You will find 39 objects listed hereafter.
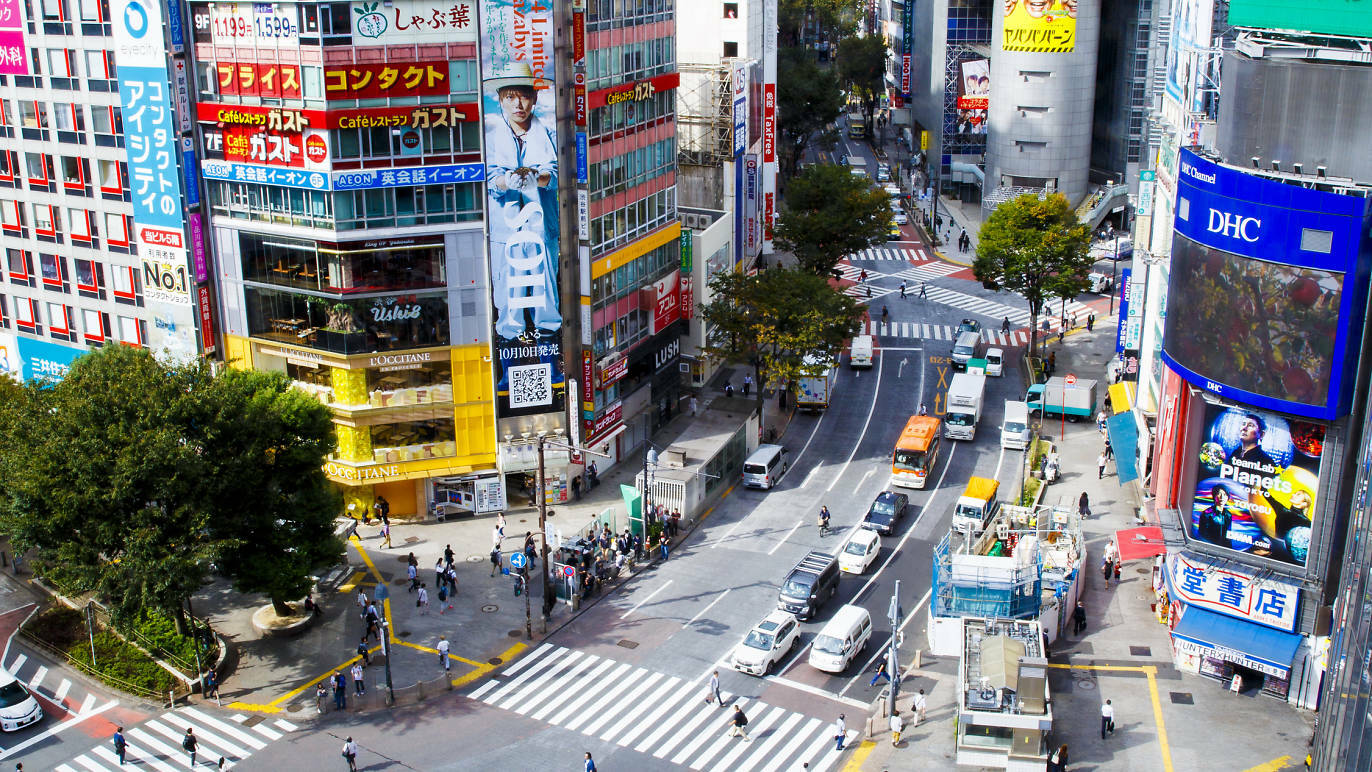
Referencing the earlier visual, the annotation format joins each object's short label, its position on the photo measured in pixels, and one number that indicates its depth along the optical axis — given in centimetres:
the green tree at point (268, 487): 5247
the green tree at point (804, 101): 14088
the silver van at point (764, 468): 7250
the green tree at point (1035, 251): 9325
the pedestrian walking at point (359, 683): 5241
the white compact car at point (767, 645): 5394
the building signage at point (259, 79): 6128
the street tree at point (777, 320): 7750
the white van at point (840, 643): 5369
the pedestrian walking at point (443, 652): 5400
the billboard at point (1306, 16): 5384
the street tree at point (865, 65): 18088
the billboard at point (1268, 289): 4762
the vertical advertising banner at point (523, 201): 6369
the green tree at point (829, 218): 10219
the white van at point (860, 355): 9306
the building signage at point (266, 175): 6206
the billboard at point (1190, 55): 5931
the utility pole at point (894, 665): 5016
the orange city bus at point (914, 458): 7225
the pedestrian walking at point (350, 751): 4747
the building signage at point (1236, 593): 5106
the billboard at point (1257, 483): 5006
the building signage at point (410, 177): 6197
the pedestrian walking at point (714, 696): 5181
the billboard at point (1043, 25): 11894
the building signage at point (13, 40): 6994
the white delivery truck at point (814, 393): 8431
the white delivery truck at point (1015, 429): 7762
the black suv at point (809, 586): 5809
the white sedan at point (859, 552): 6309
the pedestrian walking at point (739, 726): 4944
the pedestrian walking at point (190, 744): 4806
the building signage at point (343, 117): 6125
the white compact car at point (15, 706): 5119
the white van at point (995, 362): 9131
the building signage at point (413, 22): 6066
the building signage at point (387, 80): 6069
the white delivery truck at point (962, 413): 7944
